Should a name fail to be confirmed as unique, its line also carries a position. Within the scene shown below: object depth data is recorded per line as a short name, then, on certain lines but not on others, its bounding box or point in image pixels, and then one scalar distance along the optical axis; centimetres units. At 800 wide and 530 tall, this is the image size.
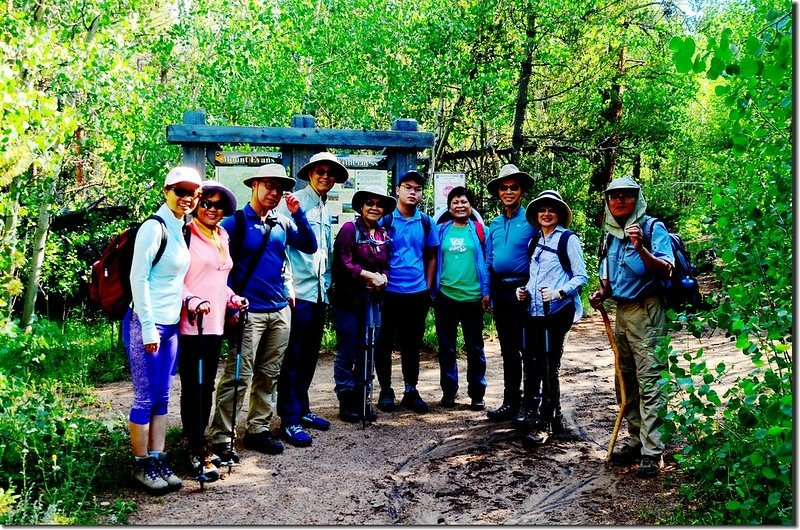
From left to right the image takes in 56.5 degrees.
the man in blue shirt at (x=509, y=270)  659
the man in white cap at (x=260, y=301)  552
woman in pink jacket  503
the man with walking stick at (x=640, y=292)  516
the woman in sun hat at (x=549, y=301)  605
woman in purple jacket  643
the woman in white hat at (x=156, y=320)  453
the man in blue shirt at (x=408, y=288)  684
